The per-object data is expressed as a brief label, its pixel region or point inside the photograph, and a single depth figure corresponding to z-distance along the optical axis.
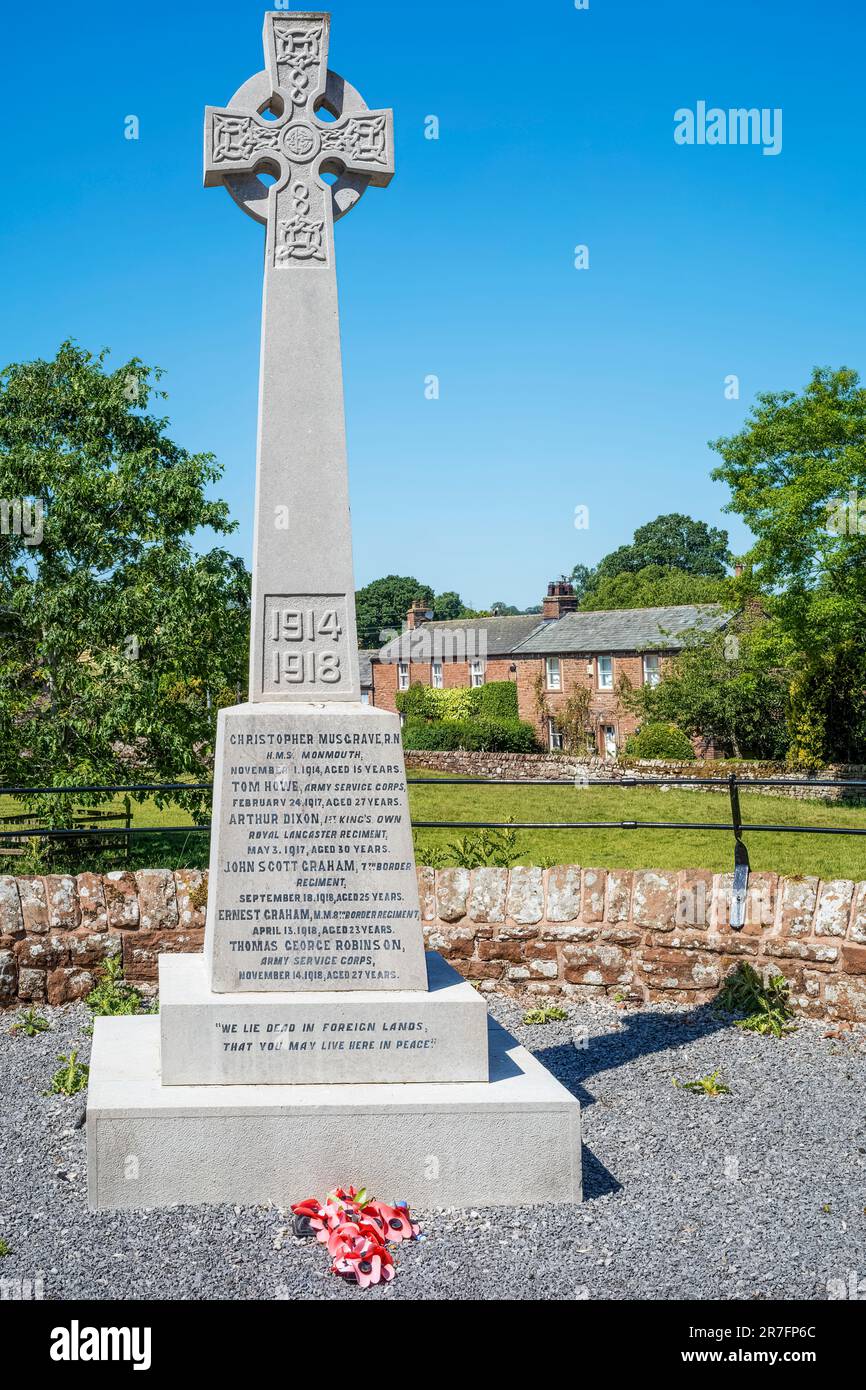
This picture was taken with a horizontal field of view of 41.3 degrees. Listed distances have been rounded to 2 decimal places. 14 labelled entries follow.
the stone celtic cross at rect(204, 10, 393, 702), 5.16
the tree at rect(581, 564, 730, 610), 68.00
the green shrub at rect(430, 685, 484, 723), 46.56
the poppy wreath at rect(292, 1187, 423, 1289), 3.90
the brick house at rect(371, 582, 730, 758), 42.06
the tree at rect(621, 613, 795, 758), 34.66
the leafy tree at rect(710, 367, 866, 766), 26.88
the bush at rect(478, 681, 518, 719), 45.69
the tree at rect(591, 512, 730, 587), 97.69
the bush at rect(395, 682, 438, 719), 47.72
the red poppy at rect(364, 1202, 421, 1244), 4.22
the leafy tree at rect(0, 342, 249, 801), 14.37
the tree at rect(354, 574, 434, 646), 105.31
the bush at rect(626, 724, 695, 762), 34.91
